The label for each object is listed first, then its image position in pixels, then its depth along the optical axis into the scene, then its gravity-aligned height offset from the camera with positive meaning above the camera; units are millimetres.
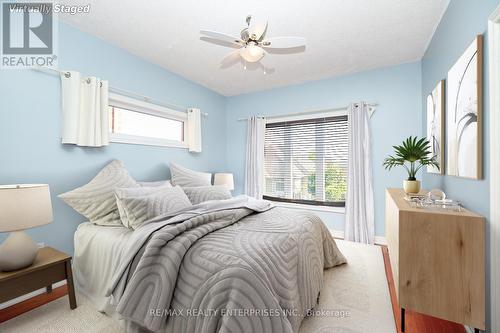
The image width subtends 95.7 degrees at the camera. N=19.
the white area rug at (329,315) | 1601 -1137
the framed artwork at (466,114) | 1391 +372
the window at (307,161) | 3658 +109
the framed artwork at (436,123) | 2033 +433
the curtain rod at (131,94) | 2128 +923
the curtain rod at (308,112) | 3361 +929
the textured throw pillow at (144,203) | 1967 -332
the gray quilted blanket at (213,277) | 1111 -629
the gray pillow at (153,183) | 2715 -206
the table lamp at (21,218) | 1494 -353
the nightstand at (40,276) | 1538 -803
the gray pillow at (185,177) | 3096 -146
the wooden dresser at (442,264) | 1329 -603
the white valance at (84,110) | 2224 +587
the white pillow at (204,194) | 2709 -329
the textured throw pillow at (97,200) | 2094 -316
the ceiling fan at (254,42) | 1743 +1034
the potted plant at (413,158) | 2135 +84
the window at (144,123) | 2812 +619
